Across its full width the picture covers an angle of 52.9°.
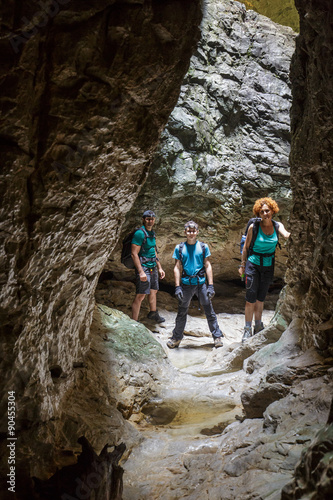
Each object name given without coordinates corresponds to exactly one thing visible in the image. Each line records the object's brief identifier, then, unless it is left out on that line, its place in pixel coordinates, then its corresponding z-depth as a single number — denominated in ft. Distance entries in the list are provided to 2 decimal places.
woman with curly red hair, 18.94
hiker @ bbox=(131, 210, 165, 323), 21.85
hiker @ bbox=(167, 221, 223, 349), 22.94
